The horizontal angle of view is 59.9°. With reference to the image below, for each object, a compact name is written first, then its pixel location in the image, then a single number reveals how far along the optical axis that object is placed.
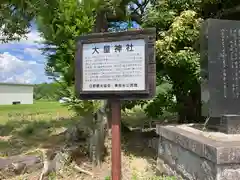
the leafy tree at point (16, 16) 4.67
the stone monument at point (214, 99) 2.69
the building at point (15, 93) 19.56
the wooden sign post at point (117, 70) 2.10
